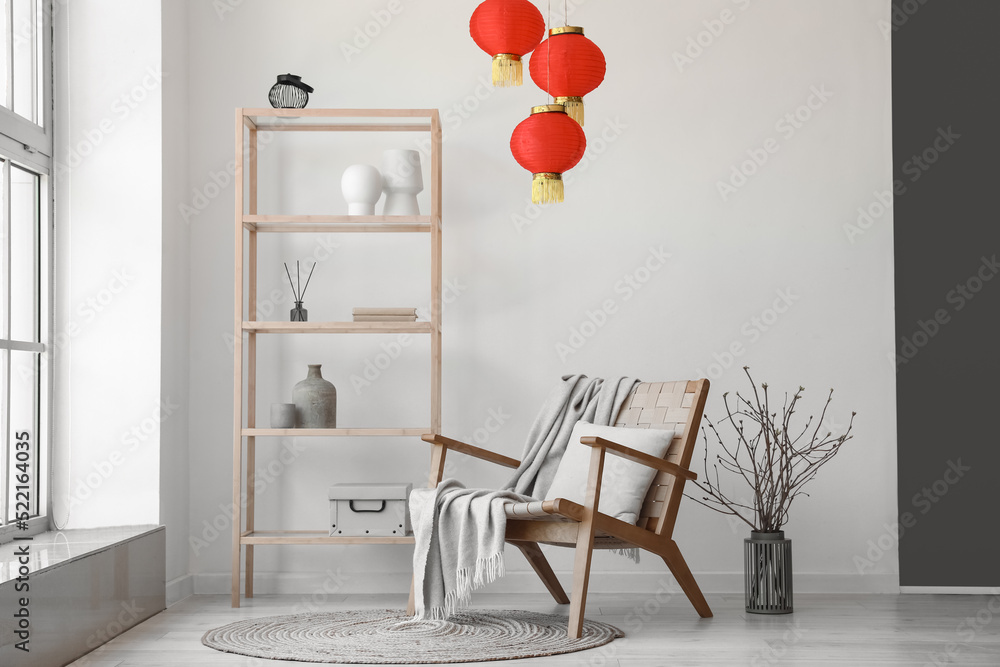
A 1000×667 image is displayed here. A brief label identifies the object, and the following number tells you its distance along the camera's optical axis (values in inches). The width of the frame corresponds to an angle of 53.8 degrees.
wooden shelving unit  135.7
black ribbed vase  127.0
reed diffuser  149.1
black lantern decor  142.3
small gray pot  137.6
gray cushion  119.0
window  123.6
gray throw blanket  111.3
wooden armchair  108.0
